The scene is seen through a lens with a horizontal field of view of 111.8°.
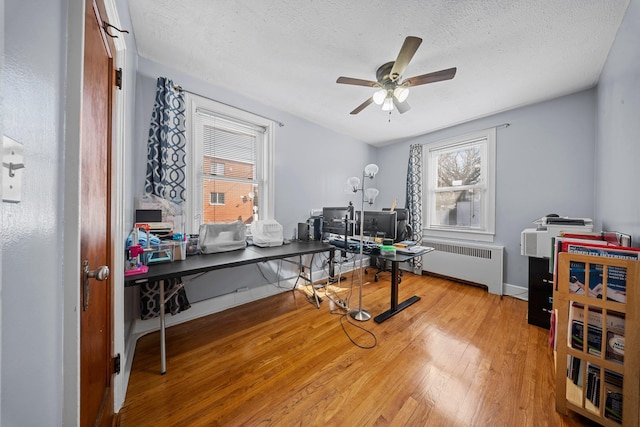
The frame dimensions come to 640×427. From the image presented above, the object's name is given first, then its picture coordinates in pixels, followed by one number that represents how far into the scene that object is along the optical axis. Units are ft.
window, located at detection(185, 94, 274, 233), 7.82
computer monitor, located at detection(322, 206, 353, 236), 9.05
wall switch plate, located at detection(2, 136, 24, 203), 1.13
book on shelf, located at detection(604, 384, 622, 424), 3.80
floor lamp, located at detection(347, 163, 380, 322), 7.44
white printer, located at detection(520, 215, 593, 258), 7.05
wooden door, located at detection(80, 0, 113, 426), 2.63
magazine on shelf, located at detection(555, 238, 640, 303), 3.86
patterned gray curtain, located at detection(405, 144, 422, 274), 12.37
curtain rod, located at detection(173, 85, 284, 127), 7.10
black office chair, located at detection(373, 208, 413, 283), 10.01
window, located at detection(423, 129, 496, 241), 10.56
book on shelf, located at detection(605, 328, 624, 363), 3.87
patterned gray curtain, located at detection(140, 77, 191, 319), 6.64
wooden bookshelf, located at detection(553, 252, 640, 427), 3.61
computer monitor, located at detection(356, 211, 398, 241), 7.67
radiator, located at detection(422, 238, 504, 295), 9.91
